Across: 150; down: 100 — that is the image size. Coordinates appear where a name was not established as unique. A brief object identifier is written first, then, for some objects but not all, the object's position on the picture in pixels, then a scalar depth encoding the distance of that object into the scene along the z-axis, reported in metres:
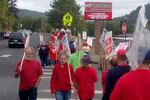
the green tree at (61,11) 67.49
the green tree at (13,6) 113.45
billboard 25.73
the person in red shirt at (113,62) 5.93
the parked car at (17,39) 36.53
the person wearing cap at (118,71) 5.13
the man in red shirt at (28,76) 7.40
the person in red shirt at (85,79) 7.35
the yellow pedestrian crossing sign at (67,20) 25.07
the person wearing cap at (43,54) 17.96
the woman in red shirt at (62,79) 7.35
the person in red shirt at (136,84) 3.58
